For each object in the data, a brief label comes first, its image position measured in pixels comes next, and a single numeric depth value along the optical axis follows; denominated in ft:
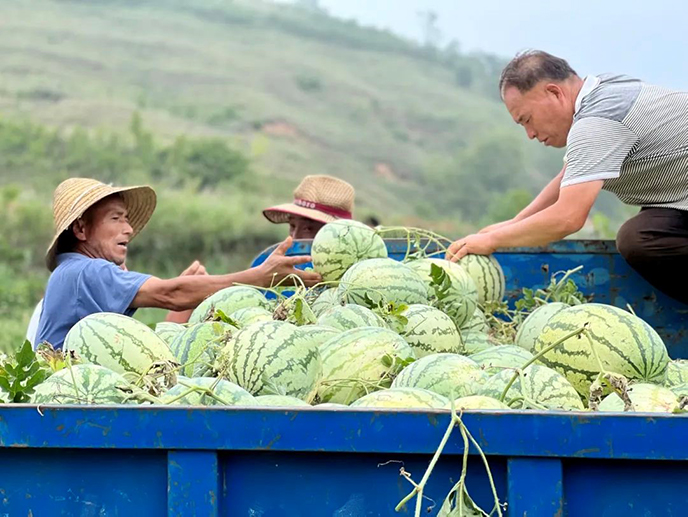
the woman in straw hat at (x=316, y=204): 19.79
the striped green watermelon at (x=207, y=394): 6.89
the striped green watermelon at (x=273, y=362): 8.13
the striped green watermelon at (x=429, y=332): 9.88
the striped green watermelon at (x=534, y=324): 10.36
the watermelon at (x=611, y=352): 8.83
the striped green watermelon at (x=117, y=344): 8.90
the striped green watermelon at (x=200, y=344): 8.89
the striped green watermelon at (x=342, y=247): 12.84
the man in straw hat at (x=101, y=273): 13.14
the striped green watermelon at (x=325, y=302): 11.07
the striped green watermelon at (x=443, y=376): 7.74
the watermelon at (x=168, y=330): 10.66
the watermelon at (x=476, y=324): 11.75
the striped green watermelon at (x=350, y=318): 9.74
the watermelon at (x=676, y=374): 9.27
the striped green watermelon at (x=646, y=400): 7.07
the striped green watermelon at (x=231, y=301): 11.44
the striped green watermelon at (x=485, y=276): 13.43
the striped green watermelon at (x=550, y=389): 7.62
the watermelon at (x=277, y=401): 7.30
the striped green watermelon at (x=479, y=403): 6.80
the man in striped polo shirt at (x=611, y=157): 14.43
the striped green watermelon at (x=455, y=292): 11.52
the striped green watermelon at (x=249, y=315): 9.98
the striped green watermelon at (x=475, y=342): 10.71
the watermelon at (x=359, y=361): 8.17
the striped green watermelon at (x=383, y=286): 11.03
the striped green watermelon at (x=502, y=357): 8.77
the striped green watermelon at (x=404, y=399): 6.89
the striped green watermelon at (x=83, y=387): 7.31
